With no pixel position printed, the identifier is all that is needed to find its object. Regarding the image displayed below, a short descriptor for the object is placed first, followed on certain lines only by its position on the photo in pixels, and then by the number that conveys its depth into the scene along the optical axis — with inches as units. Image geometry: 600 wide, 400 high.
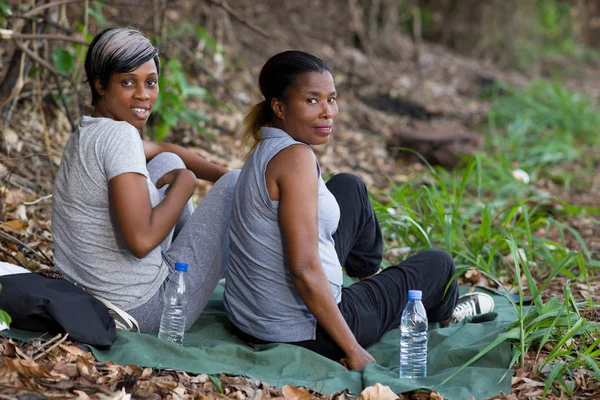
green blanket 227.3
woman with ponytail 229.0
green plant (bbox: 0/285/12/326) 189.1
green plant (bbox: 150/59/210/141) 420.2
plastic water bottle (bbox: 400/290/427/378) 245.0
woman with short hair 226.5
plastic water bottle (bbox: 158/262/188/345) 248.2
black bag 224.1
